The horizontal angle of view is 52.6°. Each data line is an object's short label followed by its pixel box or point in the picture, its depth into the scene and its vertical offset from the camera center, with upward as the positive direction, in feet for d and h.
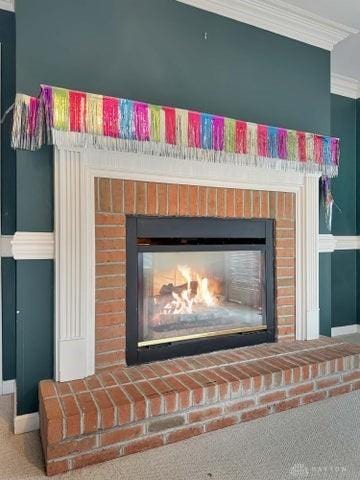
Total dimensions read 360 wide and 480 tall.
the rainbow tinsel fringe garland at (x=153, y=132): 5.55 +1.89
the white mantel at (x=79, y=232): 5.95 +0.16
